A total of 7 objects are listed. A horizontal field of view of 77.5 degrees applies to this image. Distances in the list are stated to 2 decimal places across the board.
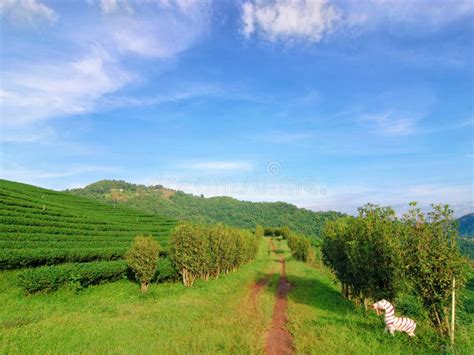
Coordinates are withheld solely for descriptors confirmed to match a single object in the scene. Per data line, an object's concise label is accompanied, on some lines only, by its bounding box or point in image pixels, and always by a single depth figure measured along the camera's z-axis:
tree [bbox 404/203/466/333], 11.20
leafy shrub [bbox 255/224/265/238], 89.70
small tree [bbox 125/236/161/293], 21.62
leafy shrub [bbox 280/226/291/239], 105.89
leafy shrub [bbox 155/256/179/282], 24.44
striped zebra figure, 11.40
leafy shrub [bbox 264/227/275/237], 127.47
